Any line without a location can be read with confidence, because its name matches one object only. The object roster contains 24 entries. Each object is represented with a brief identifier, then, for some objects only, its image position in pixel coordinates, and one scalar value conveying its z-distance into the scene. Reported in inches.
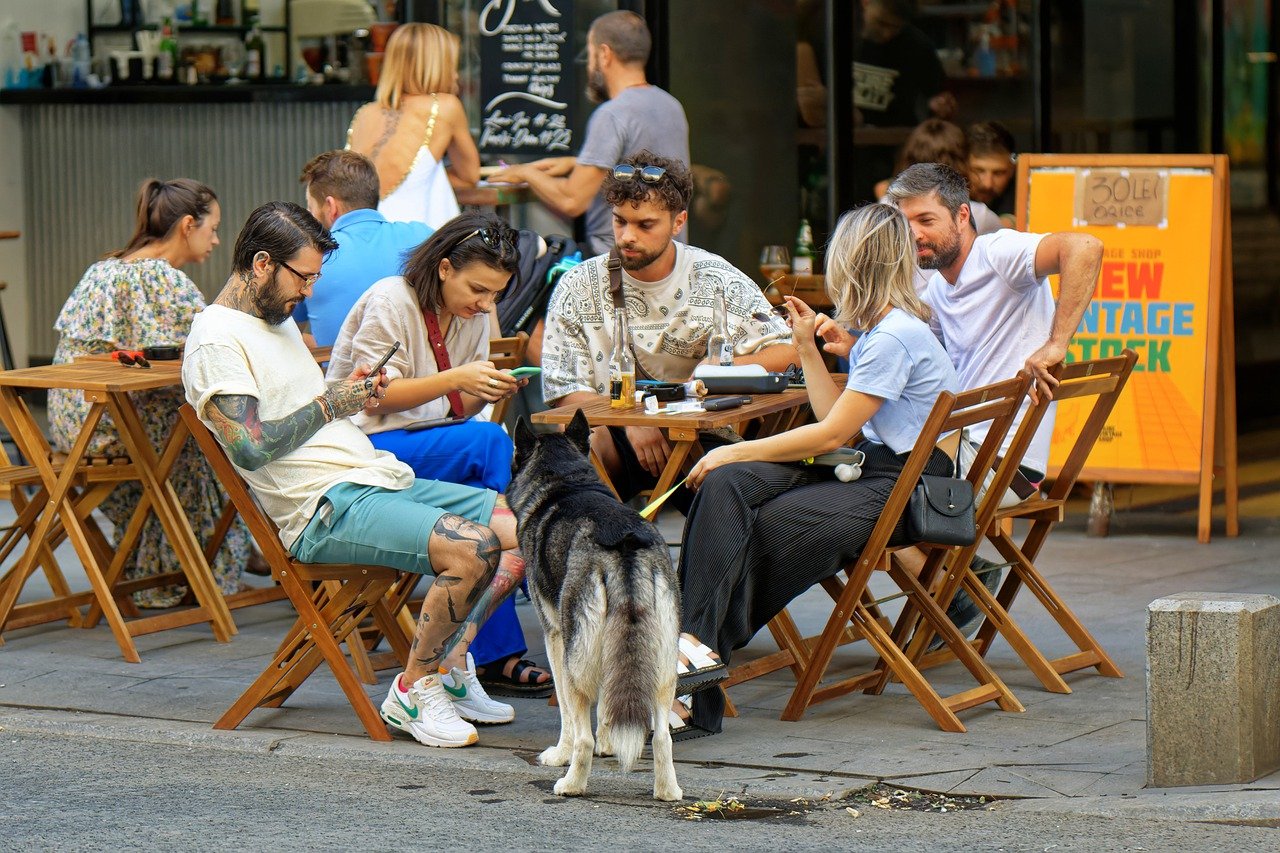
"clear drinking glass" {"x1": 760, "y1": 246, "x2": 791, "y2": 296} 650.8
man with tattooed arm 419.5
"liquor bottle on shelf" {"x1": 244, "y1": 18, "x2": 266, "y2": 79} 846.5
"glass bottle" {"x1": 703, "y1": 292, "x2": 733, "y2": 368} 491.8
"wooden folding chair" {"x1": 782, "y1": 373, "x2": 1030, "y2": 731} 418.3
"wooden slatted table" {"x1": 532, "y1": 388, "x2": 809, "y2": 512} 438.3
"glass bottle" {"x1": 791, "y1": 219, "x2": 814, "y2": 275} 716.0
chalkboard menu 721.6
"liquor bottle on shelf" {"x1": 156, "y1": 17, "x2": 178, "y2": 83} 866.1
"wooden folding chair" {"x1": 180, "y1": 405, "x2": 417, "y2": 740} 426.3
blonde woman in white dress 647.8
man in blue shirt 539.5
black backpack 610.5
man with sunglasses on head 489.4
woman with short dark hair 459.2
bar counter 807.1
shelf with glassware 850.8
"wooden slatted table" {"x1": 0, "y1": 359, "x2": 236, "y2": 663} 507.5
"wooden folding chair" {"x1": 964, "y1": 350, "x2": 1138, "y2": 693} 458.3
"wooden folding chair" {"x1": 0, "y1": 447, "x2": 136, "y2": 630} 532.4
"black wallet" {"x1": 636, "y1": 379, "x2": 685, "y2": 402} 466.9
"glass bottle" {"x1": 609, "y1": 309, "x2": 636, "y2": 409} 464.1
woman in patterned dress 551.8
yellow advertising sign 639.1
